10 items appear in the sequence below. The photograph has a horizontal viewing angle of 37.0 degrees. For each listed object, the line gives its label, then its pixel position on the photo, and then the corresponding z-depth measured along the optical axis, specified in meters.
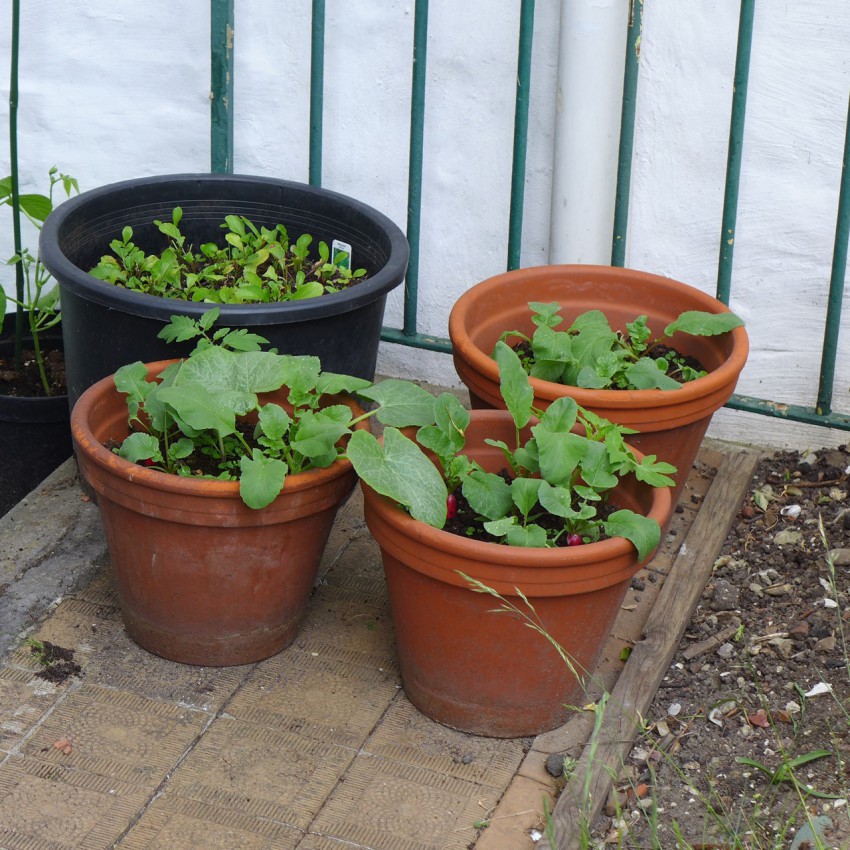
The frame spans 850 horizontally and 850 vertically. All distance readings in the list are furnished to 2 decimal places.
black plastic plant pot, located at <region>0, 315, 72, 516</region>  3.13
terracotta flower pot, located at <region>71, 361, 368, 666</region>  2.25
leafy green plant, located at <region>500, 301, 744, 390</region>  2.54
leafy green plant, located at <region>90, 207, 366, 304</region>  2.75
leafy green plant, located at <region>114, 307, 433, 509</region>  2.23
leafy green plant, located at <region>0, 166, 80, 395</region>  3.11
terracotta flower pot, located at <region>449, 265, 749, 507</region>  2.48
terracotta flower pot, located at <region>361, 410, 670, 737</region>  2.11
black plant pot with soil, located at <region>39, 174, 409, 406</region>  2.53
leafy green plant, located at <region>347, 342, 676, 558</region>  2.14
